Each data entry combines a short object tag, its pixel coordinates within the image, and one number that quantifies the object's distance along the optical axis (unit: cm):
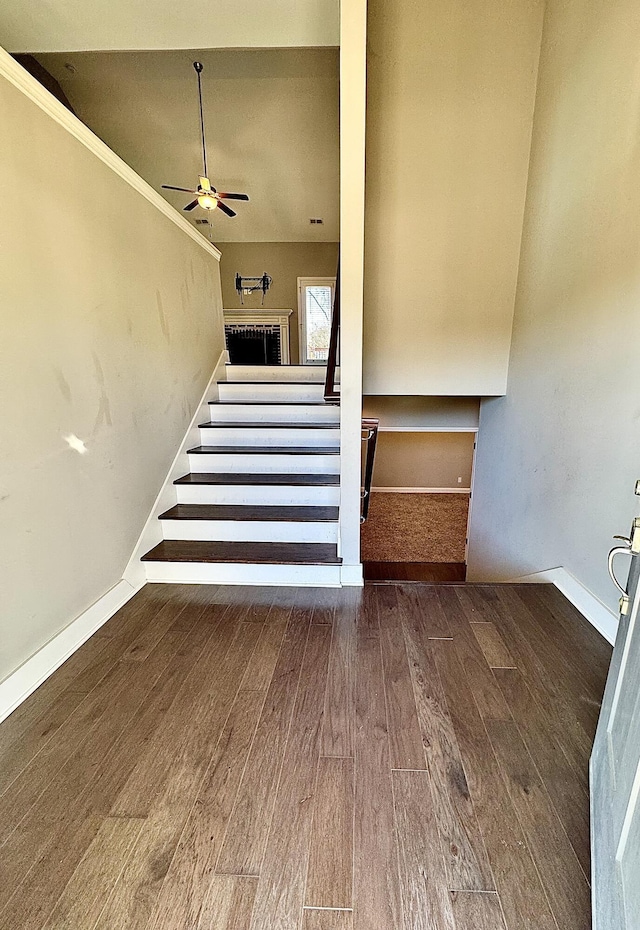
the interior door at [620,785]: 79
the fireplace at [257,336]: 775
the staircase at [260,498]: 241
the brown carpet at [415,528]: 699
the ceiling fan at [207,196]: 442
